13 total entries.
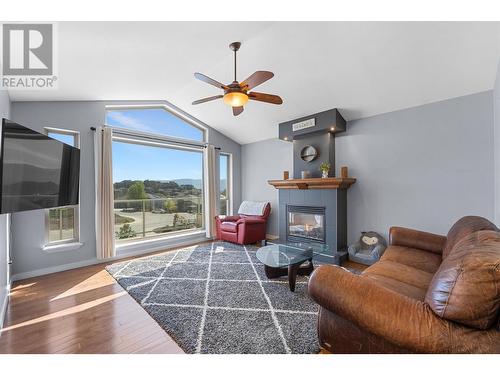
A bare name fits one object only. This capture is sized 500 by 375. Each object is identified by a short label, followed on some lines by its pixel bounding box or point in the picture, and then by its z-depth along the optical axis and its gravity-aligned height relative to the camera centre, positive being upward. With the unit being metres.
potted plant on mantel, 3.74 +0.30
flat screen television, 1.59 +0.17
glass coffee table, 2.50 -0.88
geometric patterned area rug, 1.66 -1.16
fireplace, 3.89 -0.69
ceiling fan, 2.09 +0.99
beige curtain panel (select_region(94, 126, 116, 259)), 3.44 -0.06
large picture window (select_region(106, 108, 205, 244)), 4.00 +0.30
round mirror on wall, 3.99 +0.62
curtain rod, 3.77 +0.97
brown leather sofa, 0.94 -0.61
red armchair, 4.36 -0.81
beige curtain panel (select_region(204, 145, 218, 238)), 4.85 -0.04
